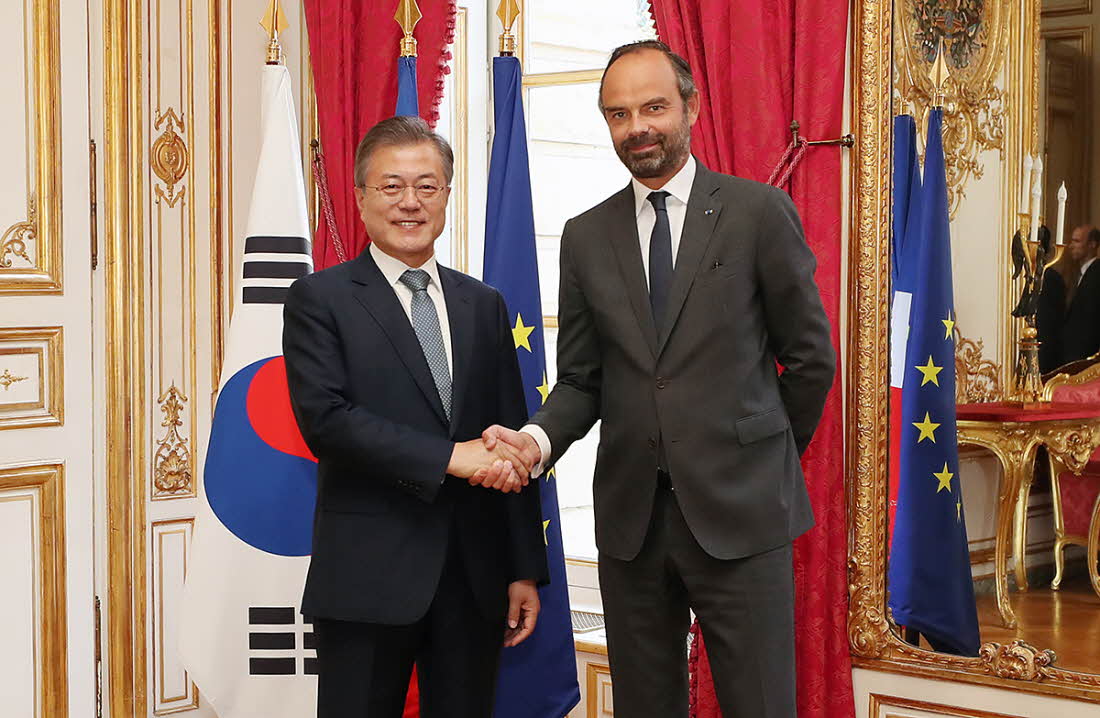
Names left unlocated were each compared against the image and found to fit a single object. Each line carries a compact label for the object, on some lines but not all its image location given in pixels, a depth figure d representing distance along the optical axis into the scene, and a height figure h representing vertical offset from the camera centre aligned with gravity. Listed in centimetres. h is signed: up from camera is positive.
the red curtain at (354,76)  345 +76
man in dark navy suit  208 -22
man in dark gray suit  206 -12
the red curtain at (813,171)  265 +36
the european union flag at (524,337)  292 +0
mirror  257 -3
